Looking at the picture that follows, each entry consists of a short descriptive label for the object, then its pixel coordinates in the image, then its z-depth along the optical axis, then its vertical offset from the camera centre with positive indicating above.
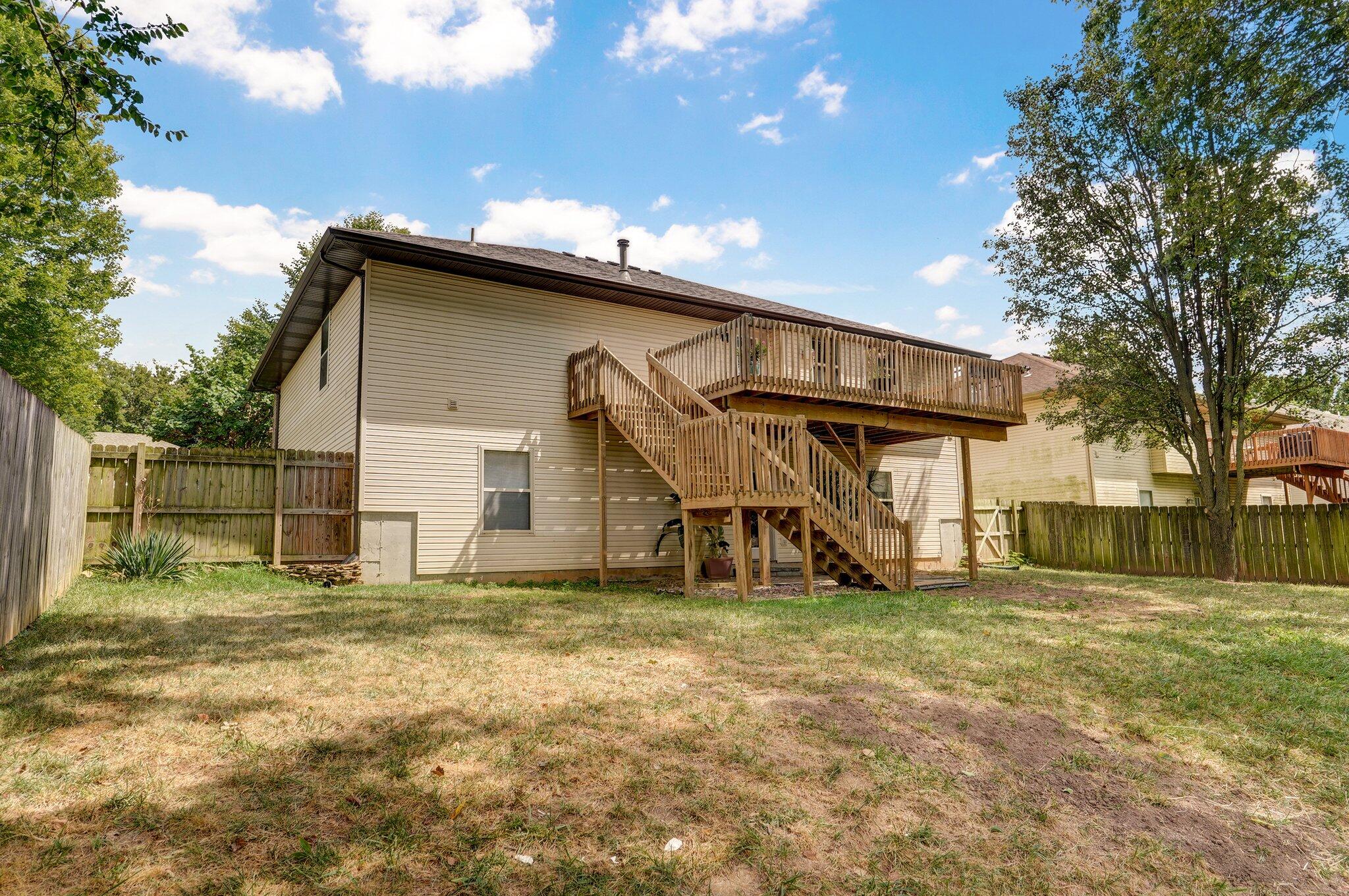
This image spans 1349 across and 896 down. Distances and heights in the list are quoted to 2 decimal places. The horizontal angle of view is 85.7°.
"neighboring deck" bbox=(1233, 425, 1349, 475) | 22.75 +1.76
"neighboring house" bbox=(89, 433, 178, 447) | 37.62 +4.64
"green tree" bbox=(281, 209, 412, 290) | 32.15 +12.67
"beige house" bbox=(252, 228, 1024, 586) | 10.98 +1.95
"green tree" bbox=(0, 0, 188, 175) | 6.55 +4.33
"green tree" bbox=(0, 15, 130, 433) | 22.64 +8.35
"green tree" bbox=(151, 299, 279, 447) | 27.27 +4.30
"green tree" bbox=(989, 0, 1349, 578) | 11.66 +4.93
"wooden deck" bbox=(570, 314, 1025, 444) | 12.02 +2.40
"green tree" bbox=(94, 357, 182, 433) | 49.03 +8.97
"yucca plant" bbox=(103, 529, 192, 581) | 10.30 -0.50
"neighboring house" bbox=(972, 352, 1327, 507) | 23.75 +1.39
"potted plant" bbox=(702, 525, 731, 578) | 13.45 -0.75
